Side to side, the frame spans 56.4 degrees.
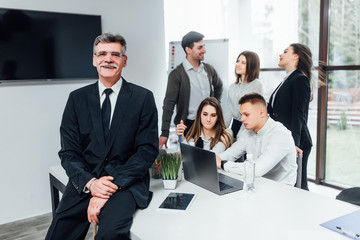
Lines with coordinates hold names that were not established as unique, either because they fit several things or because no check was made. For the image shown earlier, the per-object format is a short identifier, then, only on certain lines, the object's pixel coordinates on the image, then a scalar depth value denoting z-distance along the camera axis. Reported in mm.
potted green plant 1719
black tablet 1454
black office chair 1558
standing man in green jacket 3133
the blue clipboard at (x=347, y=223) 1206
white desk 1214
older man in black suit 1543
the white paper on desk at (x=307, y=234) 1174
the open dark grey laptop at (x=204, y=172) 1630
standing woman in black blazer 2561
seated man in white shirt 1918
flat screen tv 3006
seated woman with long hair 2383
